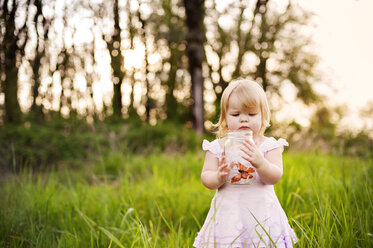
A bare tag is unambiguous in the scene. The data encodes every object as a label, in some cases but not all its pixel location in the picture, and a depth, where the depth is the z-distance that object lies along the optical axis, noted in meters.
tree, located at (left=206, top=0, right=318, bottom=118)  12.54
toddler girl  1.65
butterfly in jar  1.63
